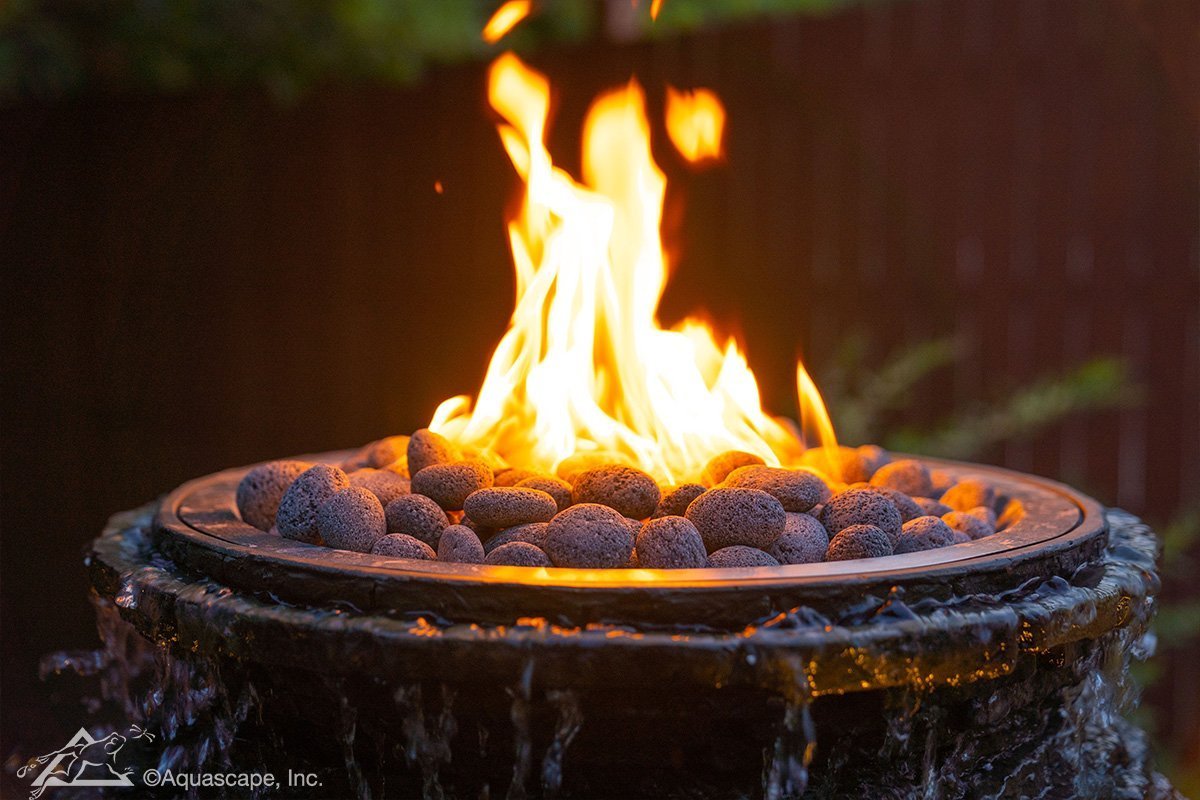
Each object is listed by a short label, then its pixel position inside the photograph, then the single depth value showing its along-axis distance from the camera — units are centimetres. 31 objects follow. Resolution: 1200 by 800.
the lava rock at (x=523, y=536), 110
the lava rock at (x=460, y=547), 109
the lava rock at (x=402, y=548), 108
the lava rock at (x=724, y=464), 118
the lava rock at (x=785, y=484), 113
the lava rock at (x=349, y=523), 110
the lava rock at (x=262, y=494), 118
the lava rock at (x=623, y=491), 113
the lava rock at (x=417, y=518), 112
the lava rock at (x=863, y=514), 111
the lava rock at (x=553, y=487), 114
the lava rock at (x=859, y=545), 108
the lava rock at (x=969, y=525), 115
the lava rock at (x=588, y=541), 107
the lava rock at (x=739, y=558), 107
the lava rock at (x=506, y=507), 111
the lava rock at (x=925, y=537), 111
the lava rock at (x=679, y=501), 113
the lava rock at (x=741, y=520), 109
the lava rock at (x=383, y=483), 116
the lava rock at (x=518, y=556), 107
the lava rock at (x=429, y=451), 119
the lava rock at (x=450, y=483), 115
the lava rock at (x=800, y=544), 109
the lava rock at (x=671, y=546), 107
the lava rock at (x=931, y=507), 118
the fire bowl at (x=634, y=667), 100
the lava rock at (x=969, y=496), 123
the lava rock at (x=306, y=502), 111
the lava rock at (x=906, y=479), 123
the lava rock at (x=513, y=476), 117
